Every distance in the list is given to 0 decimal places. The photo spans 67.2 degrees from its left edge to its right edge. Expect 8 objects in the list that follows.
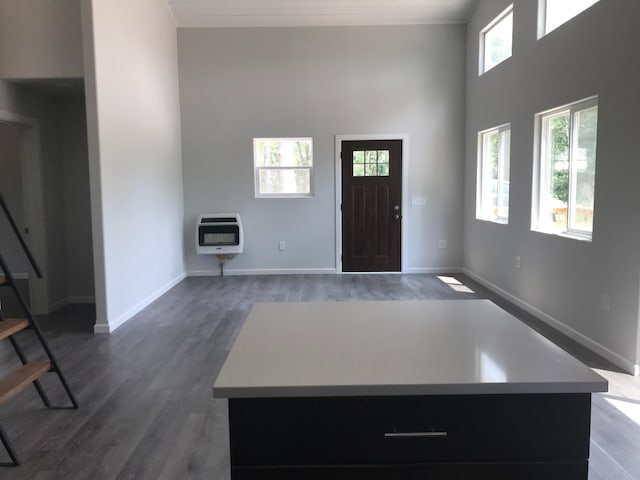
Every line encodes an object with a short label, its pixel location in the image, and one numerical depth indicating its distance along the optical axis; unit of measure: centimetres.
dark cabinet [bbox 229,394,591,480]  109
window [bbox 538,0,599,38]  417
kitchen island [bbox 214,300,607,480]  108
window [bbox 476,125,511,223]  590
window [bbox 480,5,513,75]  580
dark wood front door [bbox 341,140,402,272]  734
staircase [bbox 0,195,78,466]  237
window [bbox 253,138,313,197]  743
